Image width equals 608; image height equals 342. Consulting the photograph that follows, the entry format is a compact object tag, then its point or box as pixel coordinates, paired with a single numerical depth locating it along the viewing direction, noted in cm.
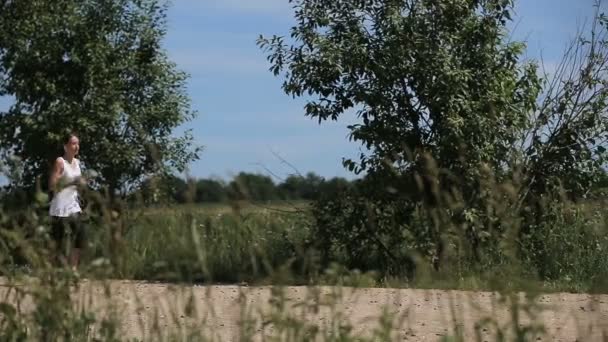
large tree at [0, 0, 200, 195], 1850
